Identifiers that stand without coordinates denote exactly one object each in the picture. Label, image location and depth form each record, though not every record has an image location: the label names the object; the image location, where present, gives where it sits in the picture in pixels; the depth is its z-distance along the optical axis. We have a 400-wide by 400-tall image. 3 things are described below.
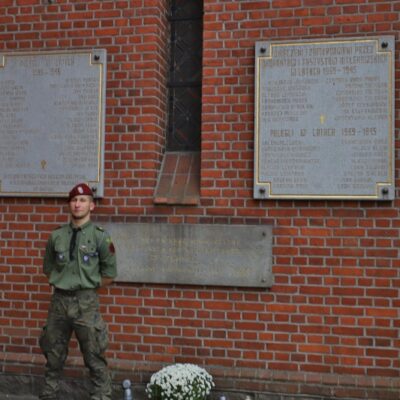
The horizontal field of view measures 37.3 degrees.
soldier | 4.68
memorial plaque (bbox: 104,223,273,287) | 5.30
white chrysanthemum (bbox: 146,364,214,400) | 4.91
